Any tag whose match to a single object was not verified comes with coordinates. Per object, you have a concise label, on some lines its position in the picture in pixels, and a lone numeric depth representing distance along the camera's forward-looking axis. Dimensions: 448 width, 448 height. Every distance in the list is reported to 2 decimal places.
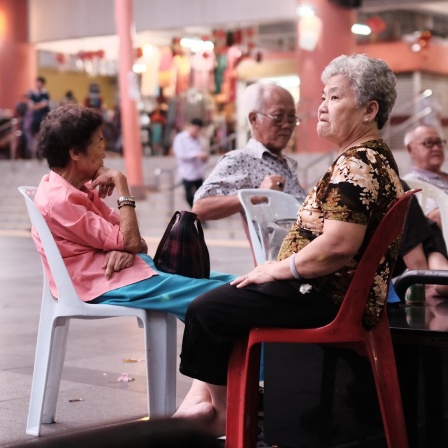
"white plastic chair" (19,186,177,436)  3.64
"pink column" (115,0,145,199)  20.95
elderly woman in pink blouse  3.61
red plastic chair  2.88
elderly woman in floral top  2.87
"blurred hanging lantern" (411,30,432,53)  24.69
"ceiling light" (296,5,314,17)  22.83
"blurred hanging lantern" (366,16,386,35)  24.16
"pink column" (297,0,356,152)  21.94
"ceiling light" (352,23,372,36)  24.77
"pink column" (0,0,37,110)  29.31
